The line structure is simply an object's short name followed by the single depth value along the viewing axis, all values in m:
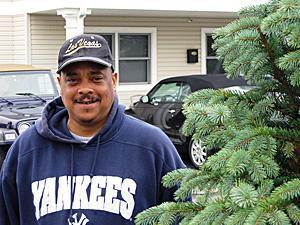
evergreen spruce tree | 1.79
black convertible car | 11.53
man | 2.59
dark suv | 9.88
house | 15.55
